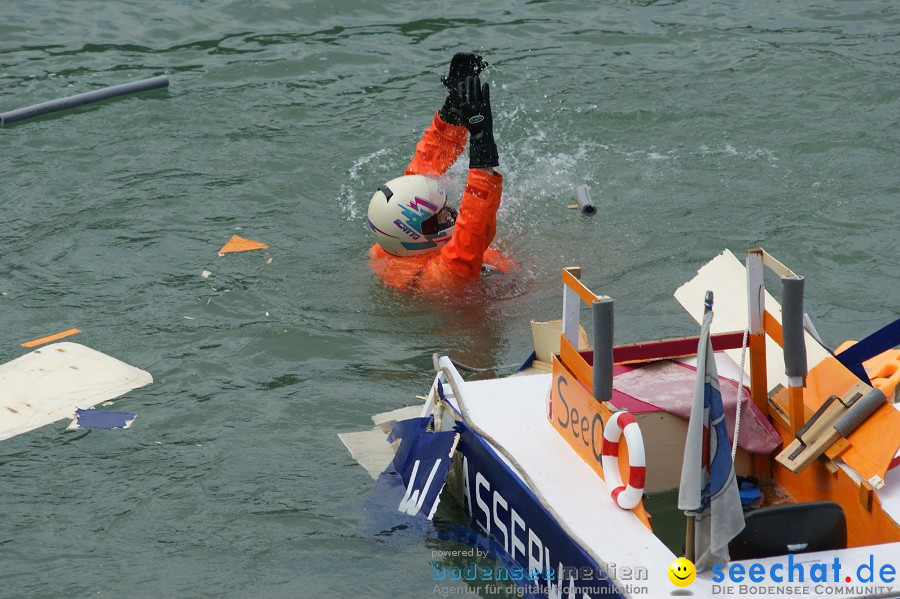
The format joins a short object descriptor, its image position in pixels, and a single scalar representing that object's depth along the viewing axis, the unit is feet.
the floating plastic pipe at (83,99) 69.46
